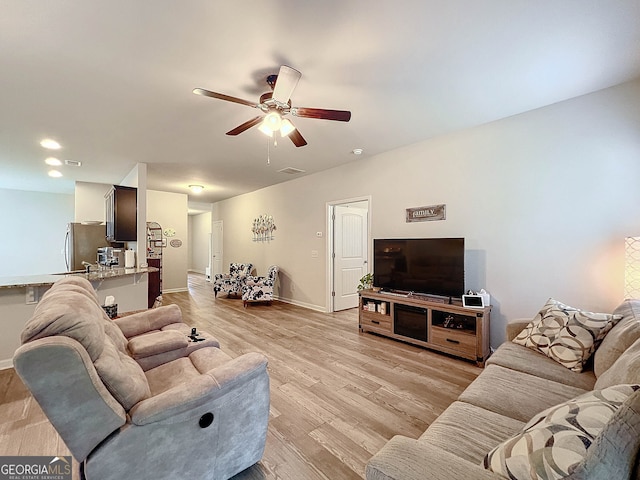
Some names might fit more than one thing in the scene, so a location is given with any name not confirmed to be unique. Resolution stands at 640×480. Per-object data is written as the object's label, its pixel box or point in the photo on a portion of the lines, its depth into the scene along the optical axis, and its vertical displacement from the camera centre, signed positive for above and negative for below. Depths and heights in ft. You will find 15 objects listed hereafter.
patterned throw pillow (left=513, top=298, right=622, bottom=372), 6.07 -2.15
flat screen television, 10.78 -0.95
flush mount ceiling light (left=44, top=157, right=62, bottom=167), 14.80 +4.59
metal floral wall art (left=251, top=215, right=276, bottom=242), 21.62 +1.27
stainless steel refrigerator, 17.83 +0.11
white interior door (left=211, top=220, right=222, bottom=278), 28.71 -0.22
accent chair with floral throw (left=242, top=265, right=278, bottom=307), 18.98 -3.12
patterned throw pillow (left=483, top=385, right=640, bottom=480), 2.38 -1.83
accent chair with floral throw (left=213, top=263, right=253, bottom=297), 21.77 -3.02
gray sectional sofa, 2.26 -2.27
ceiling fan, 6.64 +3.73
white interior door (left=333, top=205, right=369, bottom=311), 17.49 -0.64
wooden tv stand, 9.82 -3.25
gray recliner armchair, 3.34 -2.35
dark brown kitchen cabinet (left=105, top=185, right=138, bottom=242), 15.07 +1.70
